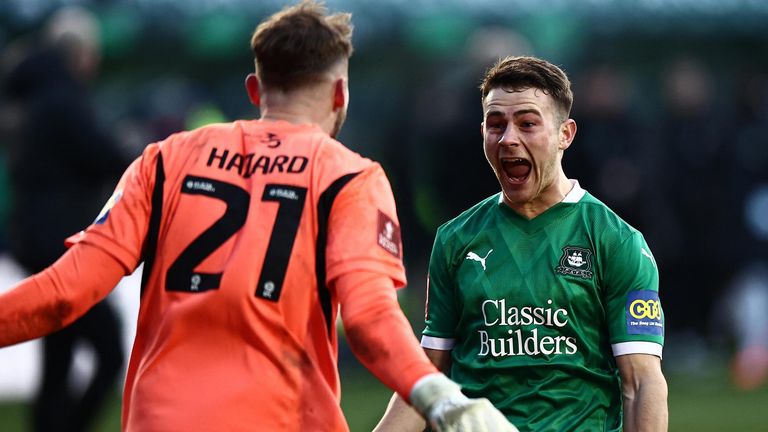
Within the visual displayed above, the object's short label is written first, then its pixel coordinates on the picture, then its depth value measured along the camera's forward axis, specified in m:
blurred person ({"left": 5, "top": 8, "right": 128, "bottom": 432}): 17.31
